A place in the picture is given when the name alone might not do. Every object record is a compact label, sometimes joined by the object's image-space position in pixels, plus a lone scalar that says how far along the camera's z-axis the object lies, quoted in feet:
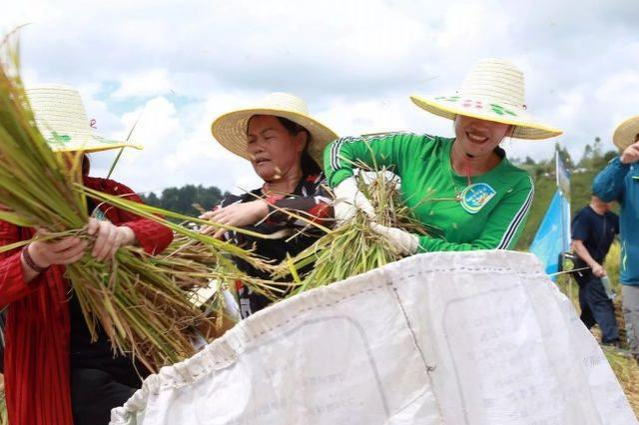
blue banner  17.30
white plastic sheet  4.37
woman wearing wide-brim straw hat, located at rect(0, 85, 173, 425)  6.02
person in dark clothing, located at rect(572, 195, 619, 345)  17.76
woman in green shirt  6.85
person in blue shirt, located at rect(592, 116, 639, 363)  12.26
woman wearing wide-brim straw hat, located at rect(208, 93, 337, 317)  6.74
